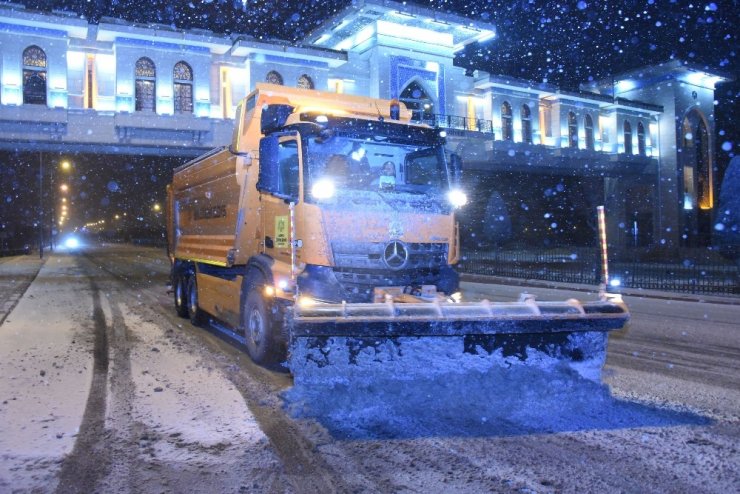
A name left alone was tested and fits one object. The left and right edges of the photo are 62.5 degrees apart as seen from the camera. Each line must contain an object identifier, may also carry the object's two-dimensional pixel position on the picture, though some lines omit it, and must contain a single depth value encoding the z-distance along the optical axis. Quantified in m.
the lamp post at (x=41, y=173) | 40.10
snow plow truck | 5.78
